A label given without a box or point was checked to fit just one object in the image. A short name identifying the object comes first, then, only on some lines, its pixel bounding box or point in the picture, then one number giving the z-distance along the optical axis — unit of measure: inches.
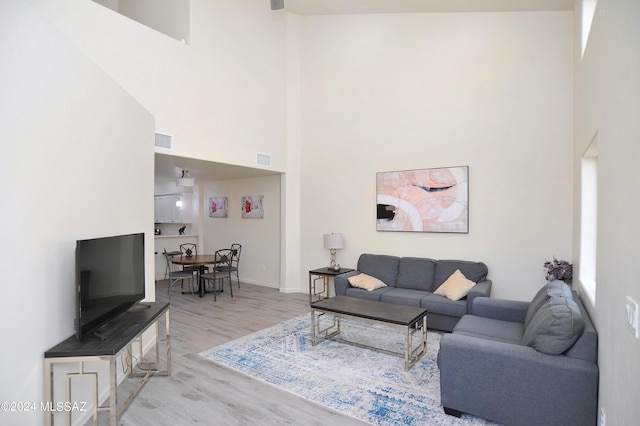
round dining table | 254.2
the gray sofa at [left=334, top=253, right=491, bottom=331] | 178.2
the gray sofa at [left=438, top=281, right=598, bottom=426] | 89.4
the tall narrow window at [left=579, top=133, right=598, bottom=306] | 141.0
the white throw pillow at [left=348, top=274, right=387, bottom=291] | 205.0
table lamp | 239.3
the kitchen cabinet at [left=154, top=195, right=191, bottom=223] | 364.5
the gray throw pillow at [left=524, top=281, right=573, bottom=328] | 120.2
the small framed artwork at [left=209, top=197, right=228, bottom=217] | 327.0
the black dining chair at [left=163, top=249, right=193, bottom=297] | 250.1
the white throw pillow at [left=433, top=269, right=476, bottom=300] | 180.5
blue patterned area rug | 108.7
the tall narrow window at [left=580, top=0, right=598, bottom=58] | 138.6
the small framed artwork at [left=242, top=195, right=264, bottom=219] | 296.5
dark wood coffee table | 138.7
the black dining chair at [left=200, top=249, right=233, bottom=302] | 249.8
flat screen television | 88.8
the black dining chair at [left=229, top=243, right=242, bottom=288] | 293.7
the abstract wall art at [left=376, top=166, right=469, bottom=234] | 208.4
